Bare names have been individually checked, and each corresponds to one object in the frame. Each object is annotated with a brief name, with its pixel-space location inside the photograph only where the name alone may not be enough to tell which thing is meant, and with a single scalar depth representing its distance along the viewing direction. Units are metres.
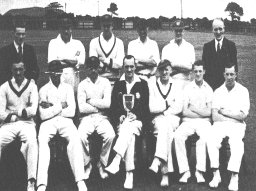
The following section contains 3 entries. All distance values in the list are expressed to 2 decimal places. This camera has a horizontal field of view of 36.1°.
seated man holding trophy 6.16
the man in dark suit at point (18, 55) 7.28
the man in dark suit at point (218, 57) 7.48
